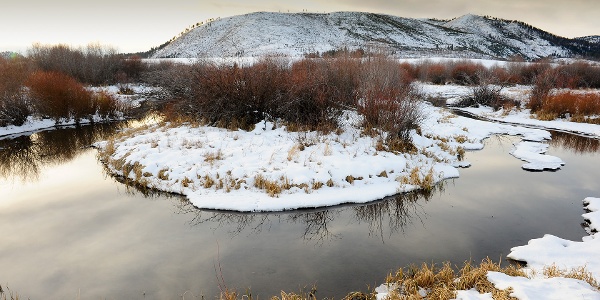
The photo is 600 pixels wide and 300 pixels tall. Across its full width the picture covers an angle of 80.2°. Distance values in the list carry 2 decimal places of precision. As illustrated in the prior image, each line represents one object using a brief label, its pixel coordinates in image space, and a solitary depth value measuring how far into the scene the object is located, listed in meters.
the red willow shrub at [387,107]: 14.70
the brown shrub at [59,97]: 22.80
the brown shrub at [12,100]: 21.64
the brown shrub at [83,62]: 45.22
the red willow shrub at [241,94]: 16.50
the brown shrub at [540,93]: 26.48
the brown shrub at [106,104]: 26.03
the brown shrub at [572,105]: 23.94
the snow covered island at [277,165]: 10.83
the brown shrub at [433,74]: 46.41
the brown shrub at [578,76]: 35.44
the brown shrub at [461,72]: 43.56
